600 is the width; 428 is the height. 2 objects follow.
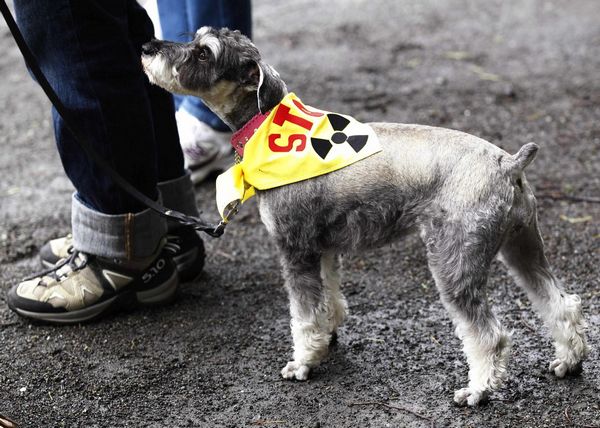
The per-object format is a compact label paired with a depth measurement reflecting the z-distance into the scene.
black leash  6.05
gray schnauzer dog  5.49
